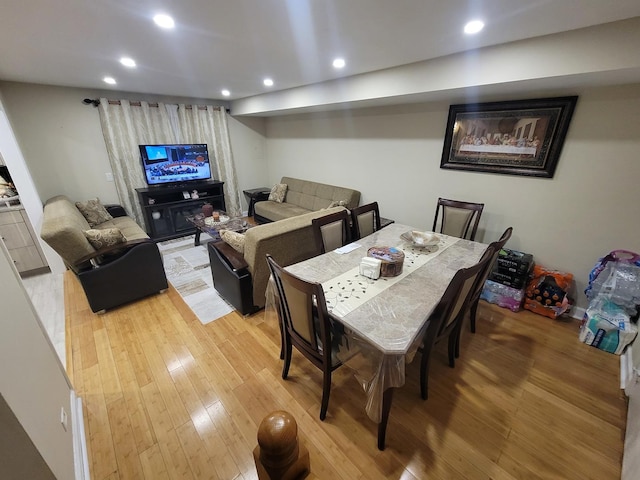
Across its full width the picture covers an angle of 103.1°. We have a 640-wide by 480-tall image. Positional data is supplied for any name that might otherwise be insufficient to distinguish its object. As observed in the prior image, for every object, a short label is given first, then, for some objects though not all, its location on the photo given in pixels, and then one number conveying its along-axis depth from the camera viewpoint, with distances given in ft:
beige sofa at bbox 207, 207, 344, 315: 7.36
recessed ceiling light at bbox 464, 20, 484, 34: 5.27
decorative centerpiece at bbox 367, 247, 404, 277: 5.53
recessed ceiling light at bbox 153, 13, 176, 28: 5.18
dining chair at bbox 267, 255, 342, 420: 4.19
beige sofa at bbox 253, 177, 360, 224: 13.87
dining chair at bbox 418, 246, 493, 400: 4.39
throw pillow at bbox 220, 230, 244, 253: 7.86
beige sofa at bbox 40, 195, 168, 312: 7.25
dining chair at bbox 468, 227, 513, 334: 5.38
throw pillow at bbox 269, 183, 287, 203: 16.94
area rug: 8.52
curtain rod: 12.12
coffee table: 11.59
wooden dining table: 4.09
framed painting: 7.71
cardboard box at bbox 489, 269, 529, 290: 8.36
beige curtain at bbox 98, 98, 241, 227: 12.94
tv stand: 13.71
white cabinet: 10.02
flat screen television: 13.67
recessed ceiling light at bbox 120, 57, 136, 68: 7.81
